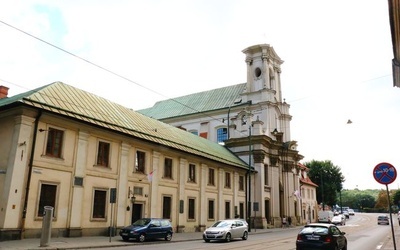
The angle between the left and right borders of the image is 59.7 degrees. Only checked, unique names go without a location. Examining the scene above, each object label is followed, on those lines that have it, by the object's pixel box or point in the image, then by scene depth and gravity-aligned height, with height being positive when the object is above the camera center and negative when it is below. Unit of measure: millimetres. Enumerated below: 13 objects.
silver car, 22062 -1487
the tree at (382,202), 125994 +2951
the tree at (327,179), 79938 +6882
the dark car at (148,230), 20391 -1410
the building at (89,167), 18625 +2482
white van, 55256 -1120
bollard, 15590 -994
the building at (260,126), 45106 +11625
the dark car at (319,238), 14641 -1196
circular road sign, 11883 +1248
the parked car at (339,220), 53747 -1635
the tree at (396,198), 111450 +3850
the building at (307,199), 62269 +1769
